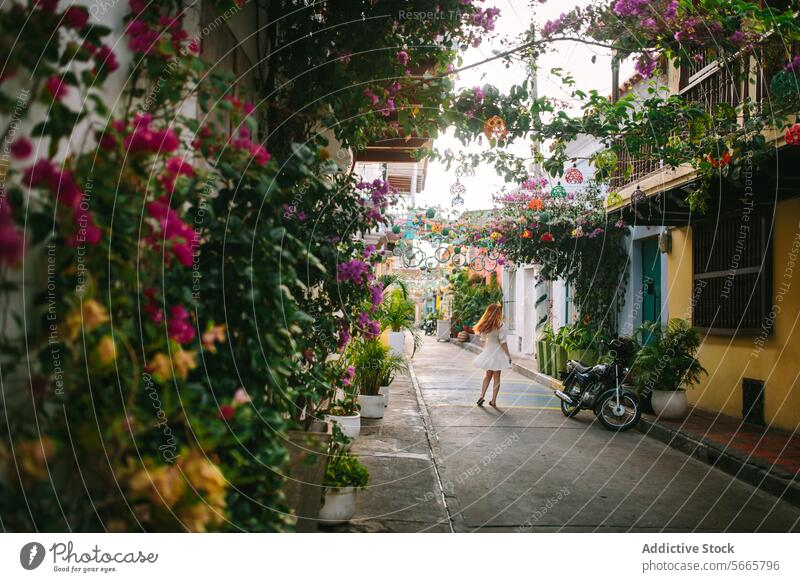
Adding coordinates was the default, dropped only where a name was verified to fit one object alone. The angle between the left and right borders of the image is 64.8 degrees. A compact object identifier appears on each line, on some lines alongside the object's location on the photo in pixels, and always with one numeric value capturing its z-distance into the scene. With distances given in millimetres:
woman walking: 9719
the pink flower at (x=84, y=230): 1604
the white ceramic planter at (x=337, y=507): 3963
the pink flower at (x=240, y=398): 1952
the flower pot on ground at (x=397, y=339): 16750
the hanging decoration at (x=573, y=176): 11244
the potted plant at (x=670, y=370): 8375
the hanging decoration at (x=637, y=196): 8641
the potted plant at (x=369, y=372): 7887
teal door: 11180
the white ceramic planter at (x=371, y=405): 8055
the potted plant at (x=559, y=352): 12604
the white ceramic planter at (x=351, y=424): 5906
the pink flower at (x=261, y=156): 2143
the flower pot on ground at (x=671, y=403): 8336
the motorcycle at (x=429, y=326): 34656
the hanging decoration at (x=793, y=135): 4840
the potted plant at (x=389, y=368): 8248
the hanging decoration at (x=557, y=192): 12055
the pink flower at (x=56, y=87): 1665
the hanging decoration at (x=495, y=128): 4809
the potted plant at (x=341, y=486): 3923
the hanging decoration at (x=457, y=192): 12633
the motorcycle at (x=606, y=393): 8156
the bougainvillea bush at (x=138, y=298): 1624
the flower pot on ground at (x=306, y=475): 3154
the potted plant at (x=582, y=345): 11688
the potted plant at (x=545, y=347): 13261
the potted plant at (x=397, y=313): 10297
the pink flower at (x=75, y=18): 1702
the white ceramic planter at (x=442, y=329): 29141
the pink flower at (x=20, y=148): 1621
